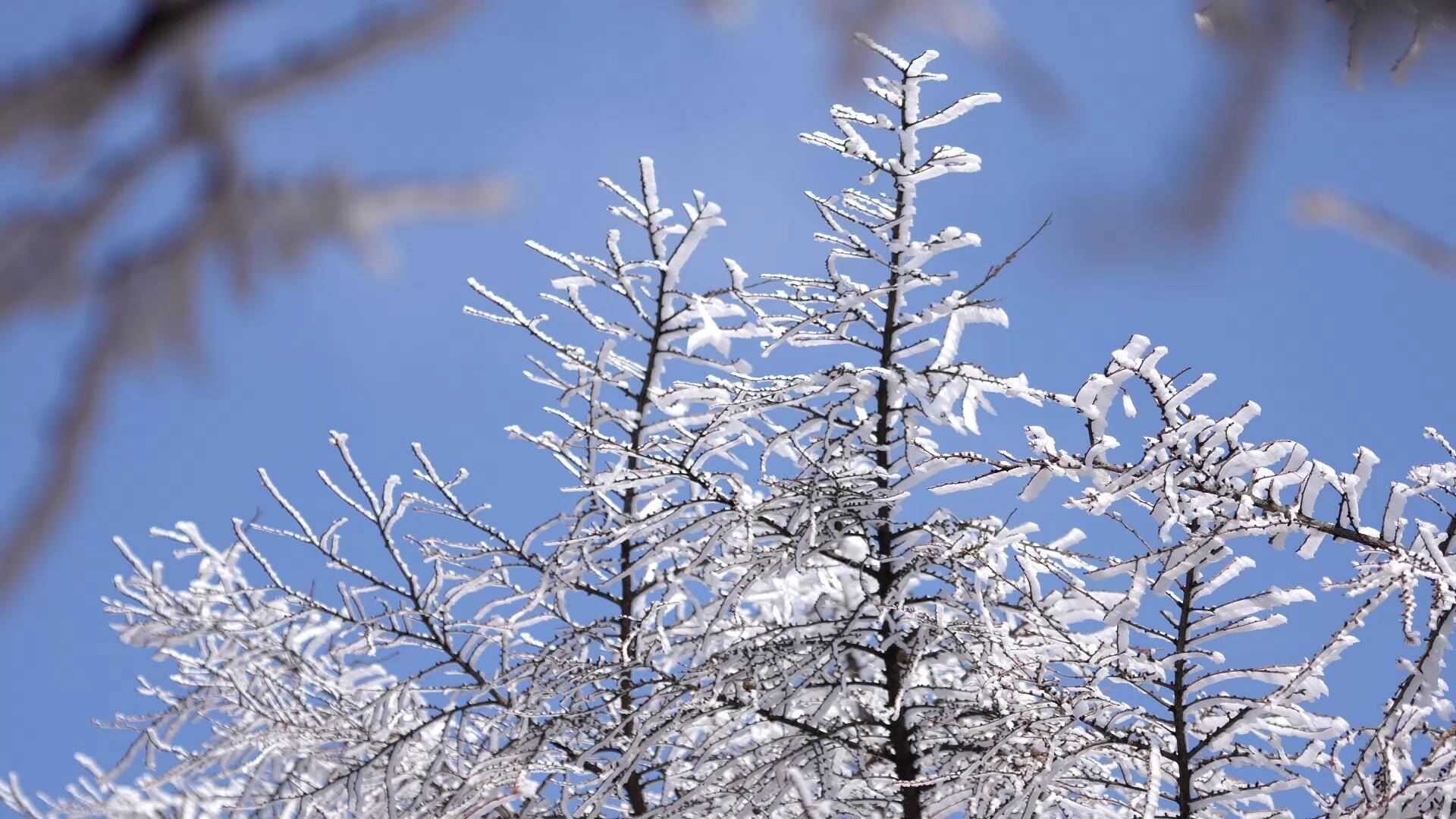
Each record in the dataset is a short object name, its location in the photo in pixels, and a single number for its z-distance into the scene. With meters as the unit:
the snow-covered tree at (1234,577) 6.60
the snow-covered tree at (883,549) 8.75
